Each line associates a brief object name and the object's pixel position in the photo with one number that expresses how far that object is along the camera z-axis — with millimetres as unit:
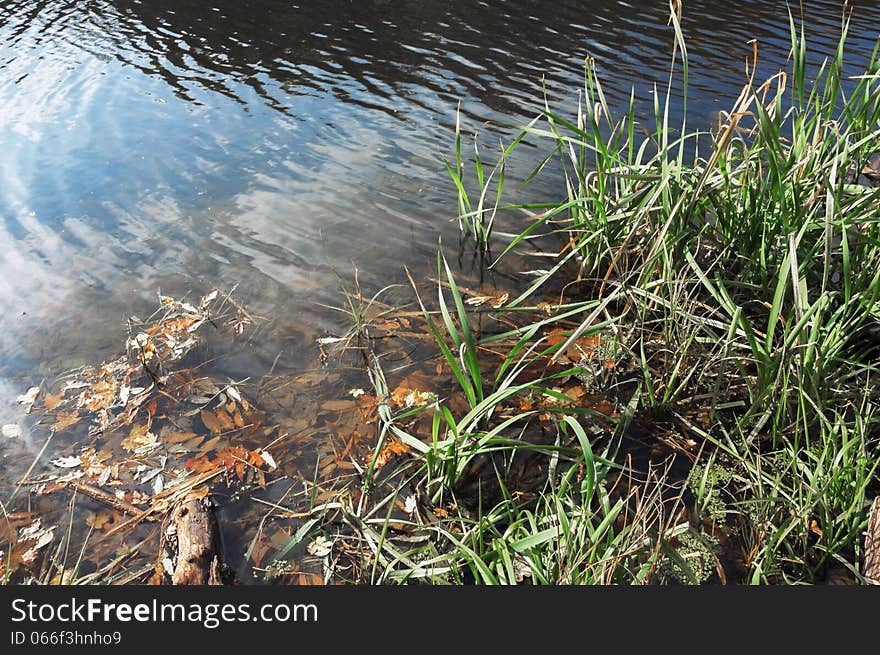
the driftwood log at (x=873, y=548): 2109
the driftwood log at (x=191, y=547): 2479
